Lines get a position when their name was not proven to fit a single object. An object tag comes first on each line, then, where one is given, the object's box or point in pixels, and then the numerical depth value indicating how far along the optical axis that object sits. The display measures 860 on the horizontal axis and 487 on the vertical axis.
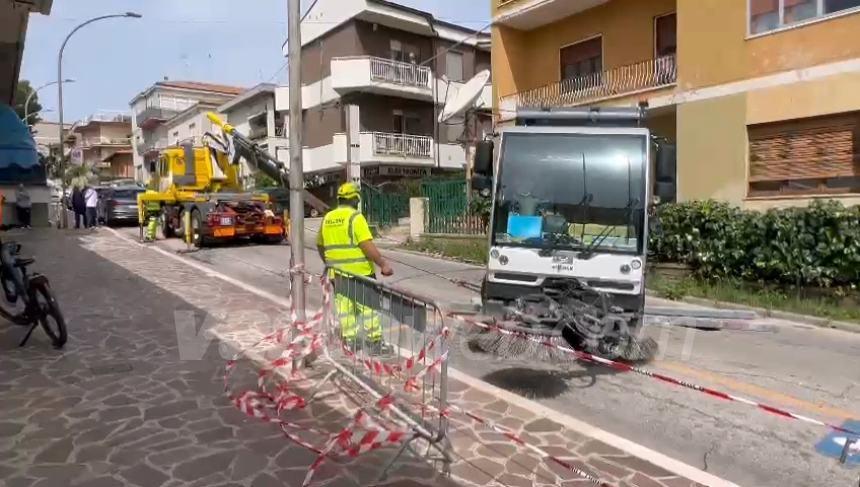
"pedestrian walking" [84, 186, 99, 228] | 22.59
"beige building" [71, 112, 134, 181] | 63.03
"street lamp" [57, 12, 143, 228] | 21.81
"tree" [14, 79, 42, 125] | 44.18
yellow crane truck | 15.98
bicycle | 6.29
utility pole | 5.50
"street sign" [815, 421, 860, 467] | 4.06
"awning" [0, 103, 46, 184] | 10.88
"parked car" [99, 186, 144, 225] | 22.98
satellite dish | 17.47
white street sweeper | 6.02
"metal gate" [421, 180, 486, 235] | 16.83
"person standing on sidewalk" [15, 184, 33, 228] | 12.89
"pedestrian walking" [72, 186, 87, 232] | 22.53
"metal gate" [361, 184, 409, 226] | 21.50
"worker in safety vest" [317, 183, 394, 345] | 5.18
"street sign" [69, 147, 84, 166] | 32.25
